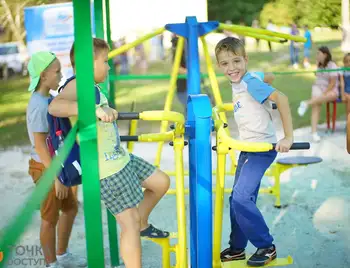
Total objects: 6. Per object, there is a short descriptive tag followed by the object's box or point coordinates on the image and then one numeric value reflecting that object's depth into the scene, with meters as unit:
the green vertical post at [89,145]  3.12
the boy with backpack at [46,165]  5.69
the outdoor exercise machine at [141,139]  2.76
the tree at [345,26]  23.20
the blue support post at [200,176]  4.37
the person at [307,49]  26.34
